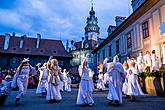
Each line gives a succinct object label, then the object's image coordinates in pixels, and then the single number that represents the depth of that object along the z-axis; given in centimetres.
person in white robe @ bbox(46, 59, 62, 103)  838
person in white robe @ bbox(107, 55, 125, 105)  740
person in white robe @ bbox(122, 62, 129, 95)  963
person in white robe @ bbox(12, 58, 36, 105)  784
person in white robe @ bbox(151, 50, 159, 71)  1362
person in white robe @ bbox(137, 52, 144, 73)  1402
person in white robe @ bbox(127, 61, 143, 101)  891
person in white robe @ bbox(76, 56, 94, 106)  734
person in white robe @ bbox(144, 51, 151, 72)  1436
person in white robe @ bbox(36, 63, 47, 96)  1140
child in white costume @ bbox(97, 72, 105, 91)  1556
